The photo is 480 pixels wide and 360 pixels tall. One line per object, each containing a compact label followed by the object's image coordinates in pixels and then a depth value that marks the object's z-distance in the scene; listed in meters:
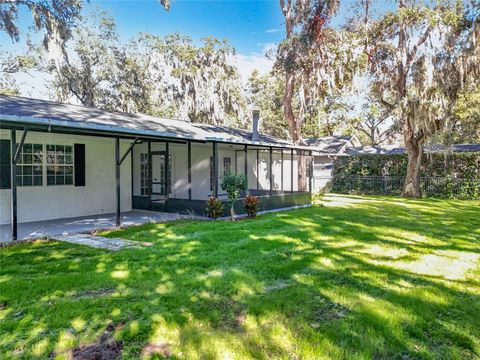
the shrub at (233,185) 9.46
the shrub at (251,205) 10.05
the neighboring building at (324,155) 20.39
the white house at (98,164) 7.85
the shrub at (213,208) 9.52
